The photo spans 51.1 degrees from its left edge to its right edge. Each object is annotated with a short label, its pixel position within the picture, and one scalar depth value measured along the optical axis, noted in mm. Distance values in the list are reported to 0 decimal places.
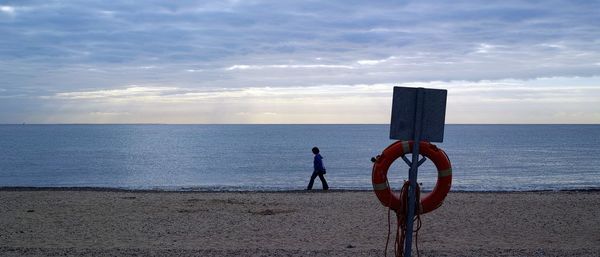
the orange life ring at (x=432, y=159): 7320
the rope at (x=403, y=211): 6484
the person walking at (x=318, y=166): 19484
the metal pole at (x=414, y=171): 5824
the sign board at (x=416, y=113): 5824
